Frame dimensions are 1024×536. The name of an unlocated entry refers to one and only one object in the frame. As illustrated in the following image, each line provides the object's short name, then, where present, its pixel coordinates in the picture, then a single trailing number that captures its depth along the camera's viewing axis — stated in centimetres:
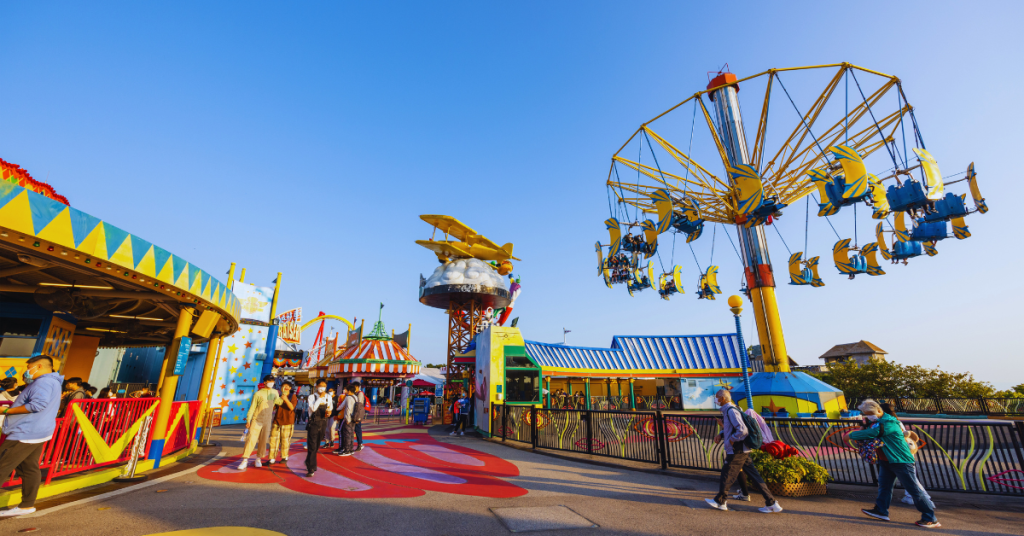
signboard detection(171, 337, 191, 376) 910
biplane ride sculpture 2755
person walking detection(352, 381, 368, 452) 1044
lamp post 1175
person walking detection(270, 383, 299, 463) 849
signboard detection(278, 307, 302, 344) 3578
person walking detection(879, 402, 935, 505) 534
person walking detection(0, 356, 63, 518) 466
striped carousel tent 2725
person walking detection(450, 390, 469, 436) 1590
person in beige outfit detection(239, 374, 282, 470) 817
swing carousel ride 1236
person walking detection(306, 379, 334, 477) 768
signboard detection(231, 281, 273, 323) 2186
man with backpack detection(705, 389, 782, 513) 557
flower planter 617
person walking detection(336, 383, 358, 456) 1020
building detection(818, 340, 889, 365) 5829
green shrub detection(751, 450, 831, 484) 621
